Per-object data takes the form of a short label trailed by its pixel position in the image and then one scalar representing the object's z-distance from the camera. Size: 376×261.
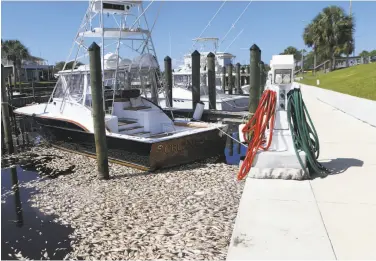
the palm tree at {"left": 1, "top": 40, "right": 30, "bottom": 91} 57.61
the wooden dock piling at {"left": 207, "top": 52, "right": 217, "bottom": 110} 15.35
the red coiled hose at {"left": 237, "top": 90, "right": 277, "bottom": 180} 6.22
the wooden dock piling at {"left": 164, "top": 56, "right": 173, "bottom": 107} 15.53
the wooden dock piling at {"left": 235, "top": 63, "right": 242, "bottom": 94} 25.99
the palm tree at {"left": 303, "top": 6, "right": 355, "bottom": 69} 44.72
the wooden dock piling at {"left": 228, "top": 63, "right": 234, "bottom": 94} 24.94
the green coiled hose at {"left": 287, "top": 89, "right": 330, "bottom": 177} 6.04
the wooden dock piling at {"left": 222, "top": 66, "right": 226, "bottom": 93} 24.81
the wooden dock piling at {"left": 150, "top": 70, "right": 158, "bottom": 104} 10.77
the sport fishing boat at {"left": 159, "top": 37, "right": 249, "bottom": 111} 18.22
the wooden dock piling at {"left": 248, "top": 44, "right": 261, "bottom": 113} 11.55
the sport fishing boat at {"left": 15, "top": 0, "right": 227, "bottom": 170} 8.84
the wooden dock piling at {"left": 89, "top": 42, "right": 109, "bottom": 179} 7.69
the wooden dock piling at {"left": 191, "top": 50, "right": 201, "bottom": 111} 14.48
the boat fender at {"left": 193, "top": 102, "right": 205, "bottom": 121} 13.28
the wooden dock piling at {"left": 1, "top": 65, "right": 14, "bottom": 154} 11.53
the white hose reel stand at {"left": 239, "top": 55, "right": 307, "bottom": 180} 5.98
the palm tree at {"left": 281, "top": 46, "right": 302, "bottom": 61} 89.22
